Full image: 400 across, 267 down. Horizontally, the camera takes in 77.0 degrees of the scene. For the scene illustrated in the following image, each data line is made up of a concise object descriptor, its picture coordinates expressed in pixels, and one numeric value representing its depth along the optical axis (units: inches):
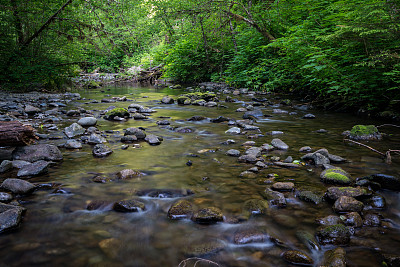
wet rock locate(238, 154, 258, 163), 146.2
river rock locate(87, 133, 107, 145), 183.2
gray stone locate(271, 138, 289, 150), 171.8
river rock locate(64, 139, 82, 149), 169.4
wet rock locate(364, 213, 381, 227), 86.5
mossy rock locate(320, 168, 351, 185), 113.8
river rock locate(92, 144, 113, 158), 155.9
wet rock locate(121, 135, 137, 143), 191.8
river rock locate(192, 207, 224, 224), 91.7
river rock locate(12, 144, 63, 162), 141.2
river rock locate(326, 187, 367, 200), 99.3
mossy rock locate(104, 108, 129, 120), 278.7
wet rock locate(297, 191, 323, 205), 101.6
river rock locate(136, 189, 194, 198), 110.5
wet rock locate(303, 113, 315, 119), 272.3
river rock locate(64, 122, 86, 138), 199.9
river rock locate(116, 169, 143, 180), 125.9
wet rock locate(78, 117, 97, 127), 237.1
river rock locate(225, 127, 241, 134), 216.7
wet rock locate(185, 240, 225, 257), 75.7
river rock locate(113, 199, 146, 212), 98.4
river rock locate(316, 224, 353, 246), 77.7
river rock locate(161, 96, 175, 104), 414.3
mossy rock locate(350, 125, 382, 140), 185.3
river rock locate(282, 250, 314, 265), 70.9
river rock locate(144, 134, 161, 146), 187.6
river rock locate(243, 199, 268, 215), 96.3
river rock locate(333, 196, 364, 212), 92.6
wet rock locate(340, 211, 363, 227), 85.5
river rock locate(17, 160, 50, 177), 121.7
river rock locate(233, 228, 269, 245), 81.0
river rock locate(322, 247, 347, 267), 67.6
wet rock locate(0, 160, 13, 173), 123.8
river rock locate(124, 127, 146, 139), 201.3
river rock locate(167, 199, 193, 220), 95.2
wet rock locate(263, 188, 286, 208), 100.7
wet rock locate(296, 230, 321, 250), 77.0
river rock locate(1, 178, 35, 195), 104.3
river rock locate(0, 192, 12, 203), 96.3
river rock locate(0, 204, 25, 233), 81.9
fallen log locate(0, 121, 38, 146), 134.8
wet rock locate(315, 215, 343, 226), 86.6
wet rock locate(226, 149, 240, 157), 157.9
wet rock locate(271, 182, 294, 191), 110.9
